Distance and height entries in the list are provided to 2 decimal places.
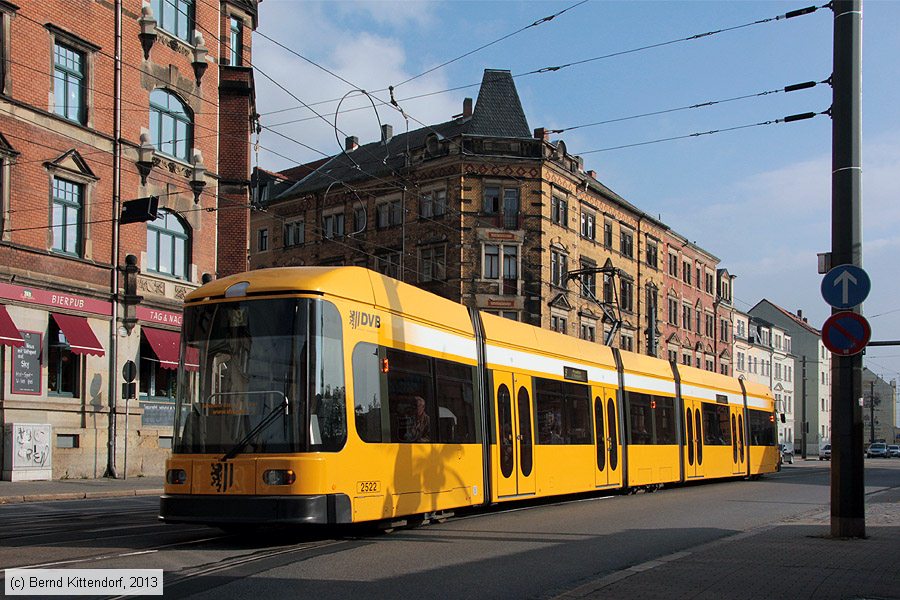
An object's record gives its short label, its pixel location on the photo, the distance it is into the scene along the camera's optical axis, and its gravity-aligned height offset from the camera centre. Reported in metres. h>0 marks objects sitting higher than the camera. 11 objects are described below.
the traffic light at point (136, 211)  28.45 +4.61
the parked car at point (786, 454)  69.28 -4.93
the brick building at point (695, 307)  71.62 +5.48
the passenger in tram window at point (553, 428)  18.20 -0.81
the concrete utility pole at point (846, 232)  12.88 +1.84
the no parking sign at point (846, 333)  12.52 +0.59
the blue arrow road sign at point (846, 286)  12.58 +1.15
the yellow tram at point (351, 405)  11.45 -0.29
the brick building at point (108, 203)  26.56 +5.05
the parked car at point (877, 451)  95.12 -6.12
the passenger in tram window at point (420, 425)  13.60 -0.57
